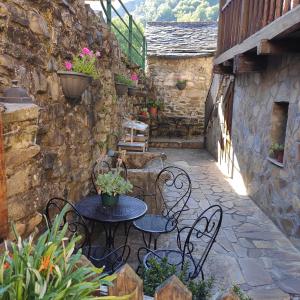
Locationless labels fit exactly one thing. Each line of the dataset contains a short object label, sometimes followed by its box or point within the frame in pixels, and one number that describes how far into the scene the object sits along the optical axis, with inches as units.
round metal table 105.7
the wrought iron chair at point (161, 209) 120.3
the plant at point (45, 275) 41.5
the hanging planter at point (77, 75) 106.5
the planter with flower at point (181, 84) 428.8
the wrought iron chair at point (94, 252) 98.3
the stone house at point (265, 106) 139.8
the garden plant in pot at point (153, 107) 415.2
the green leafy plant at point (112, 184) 108.8
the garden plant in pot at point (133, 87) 243.1
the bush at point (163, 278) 80.0
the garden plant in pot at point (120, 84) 195.9
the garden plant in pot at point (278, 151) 161.6
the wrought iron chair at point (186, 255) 92.5
